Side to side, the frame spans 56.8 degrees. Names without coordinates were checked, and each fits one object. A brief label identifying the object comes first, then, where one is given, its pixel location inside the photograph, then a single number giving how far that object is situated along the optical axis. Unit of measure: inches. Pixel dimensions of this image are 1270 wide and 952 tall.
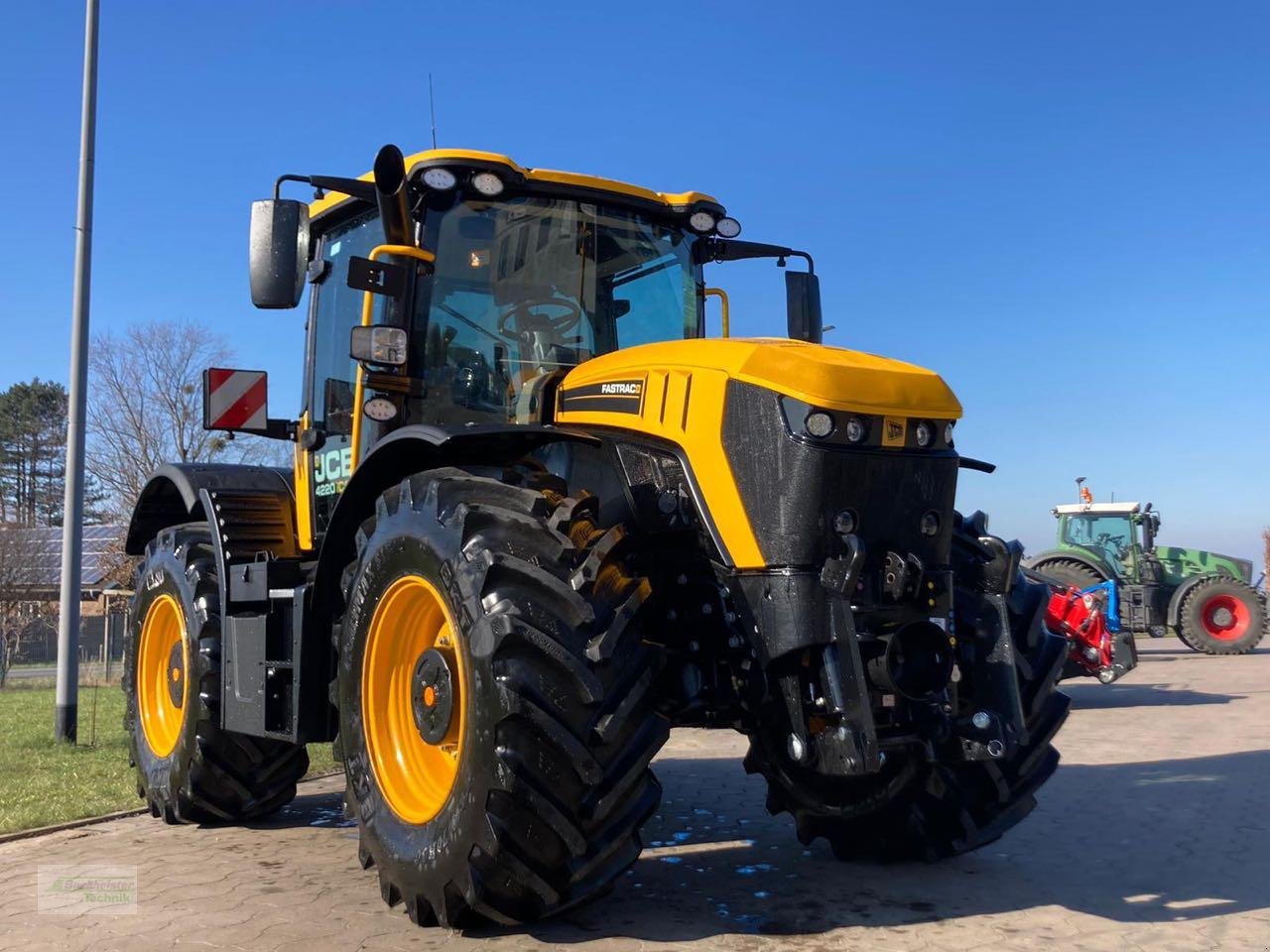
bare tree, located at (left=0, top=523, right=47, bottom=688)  1072.8
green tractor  788.0
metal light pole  384.8
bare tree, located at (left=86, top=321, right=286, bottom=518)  1200.8
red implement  527.8
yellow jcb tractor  148.3
